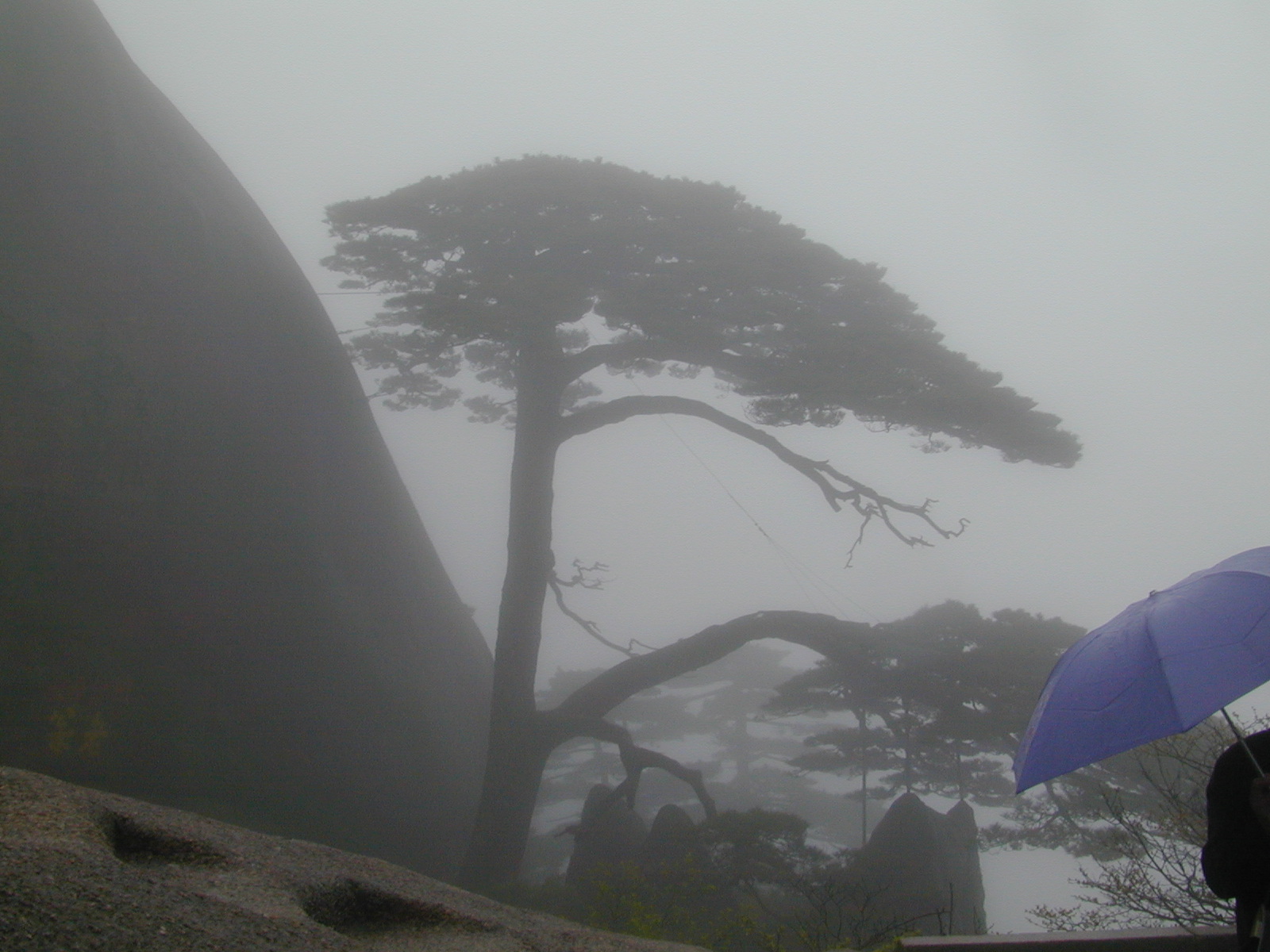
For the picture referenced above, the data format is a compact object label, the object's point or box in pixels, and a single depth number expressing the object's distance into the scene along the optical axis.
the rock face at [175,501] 7.22
